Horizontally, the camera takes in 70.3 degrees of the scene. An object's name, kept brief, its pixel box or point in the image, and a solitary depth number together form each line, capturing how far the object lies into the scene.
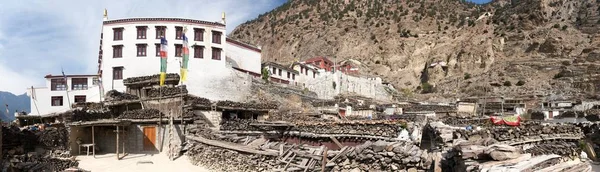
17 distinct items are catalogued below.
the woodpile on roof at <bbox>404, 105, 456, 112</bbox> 47.05
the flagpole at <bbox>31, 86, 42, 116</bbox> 51.38
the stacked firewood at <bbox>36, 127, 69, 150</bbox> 25.42
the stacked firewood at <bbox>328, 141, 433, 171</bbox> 13.98
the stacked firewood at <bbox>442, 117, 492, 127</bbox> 28.27
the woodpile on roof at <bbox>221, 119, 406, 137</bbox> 24.62
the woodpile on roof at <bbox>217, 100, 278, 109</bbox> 32.59
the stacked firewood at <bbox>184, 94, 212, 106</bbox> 29.80
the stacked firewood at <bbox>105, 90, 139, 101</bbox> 34.92
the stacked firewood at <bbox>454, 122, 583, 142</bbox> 17.29
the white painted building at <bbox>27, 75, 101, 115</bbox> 51.81
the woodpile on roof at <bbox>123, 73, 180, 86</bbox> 36.12
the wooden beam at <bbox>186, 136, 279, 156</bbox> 18.34
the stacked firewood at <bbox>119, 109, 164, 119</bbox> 28.19
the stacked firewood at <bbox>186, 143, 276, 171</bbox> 18.48
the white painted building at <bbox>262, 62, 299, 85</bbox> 62.03
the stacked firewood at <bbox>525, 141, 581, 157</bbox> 20.90
